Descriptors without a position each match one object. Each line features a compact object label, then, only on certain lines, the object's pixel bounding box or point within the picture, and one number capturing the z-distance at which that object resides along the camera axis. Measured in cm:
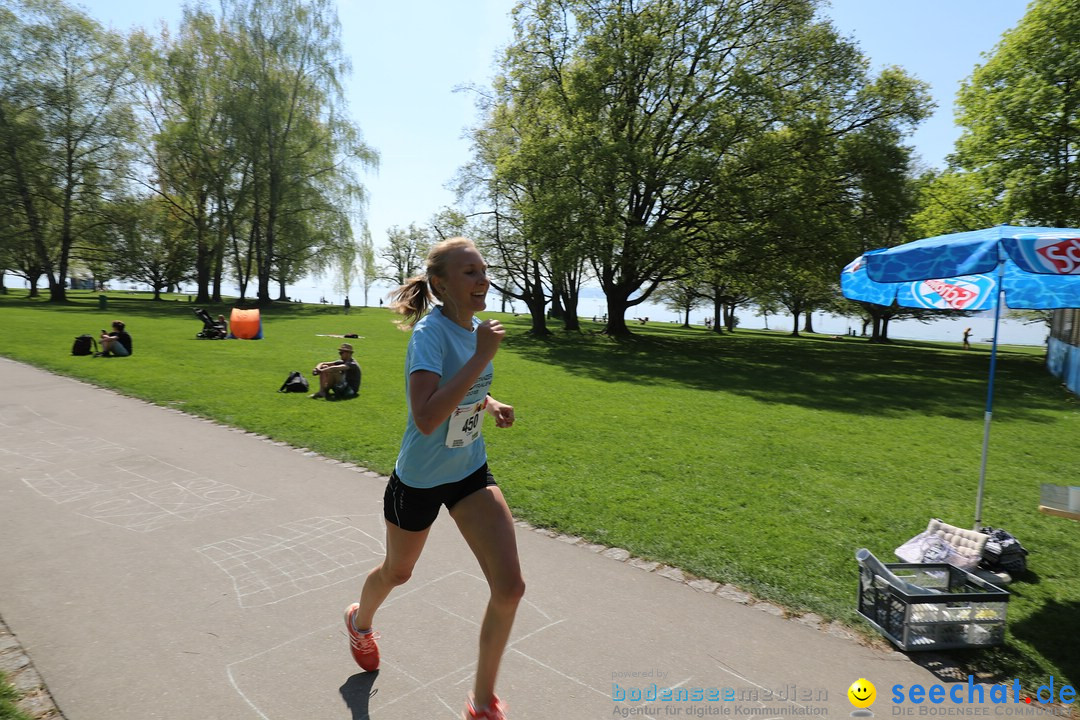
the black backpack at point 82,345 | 1523
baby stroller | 2159
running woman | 242
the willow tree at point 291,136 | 3606
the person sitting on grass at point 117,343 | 1518
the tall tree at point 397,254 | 8275
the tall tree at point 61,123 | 3553
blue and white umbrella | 397
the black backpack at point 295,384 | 1177
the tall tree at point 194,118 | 3681
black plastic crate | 337
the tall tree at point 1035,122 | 2059
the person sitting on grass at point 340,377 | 1138
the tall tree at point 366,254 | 3903
